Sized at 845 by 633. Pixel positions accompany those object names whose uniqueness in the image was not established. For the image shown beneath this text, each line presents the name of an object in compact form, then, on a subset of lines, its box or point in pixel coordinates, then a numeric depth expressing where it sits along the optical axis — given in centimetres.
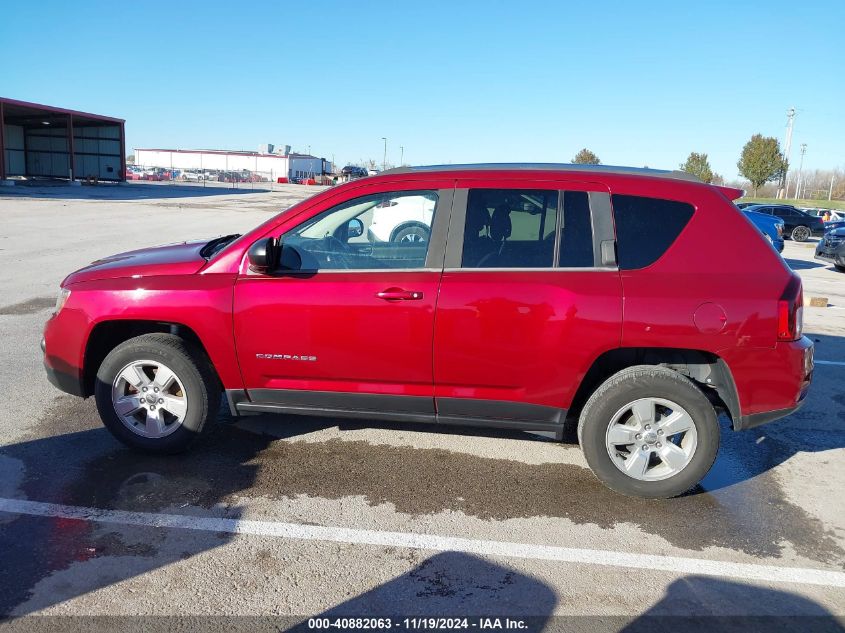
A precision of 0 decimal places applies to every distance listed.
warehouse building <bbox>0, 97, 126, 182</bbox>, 5459
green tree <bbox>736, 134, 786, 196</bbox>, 5462
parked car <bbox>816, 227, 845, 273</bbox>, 1683
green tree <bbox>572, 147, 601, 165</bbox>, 6502
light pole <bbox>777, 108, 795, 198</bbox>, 5645
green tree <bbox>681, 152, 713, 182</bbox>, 5506
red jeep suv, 375
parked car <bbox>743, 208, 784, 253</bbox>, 1553
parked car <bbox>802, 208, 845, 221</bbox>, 3032
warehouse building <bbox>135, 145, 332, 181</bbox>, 10150
